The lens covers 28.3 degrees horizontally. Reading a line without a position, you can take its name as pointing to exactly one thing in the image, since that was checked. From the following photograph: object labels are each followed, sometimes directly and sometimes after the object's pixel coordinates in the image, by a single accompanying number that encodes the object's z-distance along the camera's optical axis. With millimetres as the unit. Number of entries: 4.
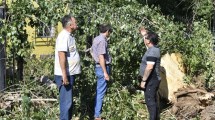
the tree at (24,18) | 7477
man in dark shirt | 6441
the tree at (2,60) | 7480
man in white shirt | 6059
